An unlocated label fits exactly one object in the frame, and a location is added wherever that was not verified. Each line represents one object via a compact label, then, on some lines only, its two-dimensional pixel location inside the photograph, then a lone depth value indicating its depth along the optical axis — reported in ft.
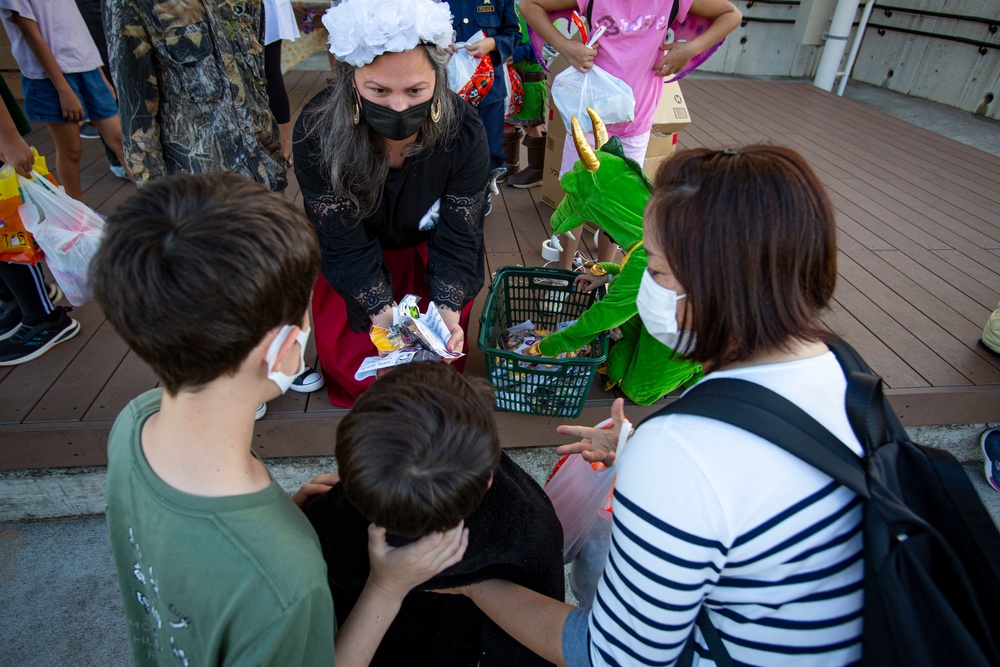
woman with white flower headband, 5.75
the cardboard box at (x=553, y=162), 12.17
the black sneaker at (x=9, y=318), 8.31
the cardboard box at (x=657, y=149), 11.31
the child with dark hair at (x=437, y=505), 2.96
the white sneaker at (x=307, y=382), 7.91
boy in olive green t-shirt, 2.54
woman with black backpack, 2.74
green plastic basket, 7.04
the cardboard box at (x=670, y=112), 10.84
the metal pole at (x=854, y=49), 24.97
